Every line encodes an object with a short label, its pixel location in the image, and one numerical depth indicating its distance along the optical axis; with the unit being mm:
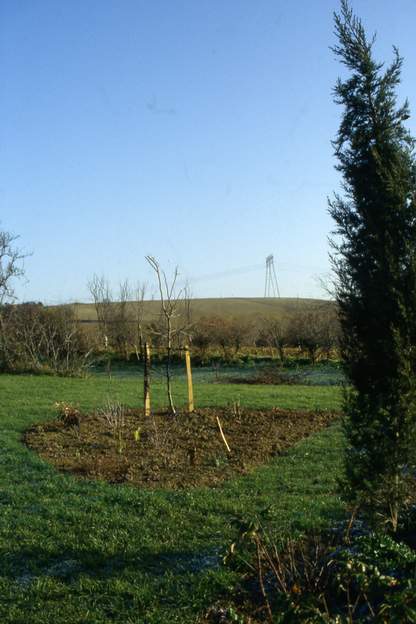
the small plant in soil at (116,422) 10453
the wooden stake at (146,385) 12000
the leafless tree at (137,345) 30688
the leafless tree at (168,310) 11607
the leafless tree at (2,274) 32788
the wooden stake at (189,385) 12789
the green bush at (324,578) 3064
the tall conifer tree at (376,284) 4879
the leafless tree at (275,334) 33969
